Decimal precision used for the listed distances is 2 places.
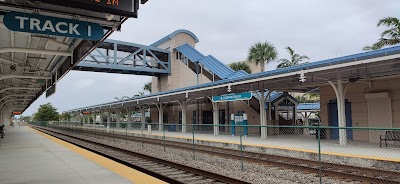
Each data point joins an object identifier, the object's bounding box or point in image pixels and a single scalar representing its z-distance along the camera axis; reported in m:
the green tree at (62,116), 108.94
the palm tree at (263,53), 48.78
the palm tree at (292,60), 45.75
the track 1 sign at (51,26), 5.90
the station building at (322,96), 14.04
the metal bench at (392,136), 13.88
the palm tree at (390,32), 28.88
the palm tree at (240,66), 54.31
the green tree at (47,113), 106.04
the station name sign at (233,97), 21.33
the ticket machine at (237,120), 23.31
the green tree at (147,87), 75.41
